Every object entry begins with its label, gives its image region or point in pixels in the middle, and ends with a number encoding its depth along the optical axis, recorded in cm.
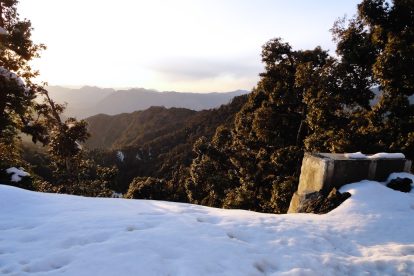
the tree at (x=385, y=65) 1617
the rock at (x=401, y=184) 1020
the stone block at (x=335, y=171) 1029
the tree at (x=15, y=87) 1644
